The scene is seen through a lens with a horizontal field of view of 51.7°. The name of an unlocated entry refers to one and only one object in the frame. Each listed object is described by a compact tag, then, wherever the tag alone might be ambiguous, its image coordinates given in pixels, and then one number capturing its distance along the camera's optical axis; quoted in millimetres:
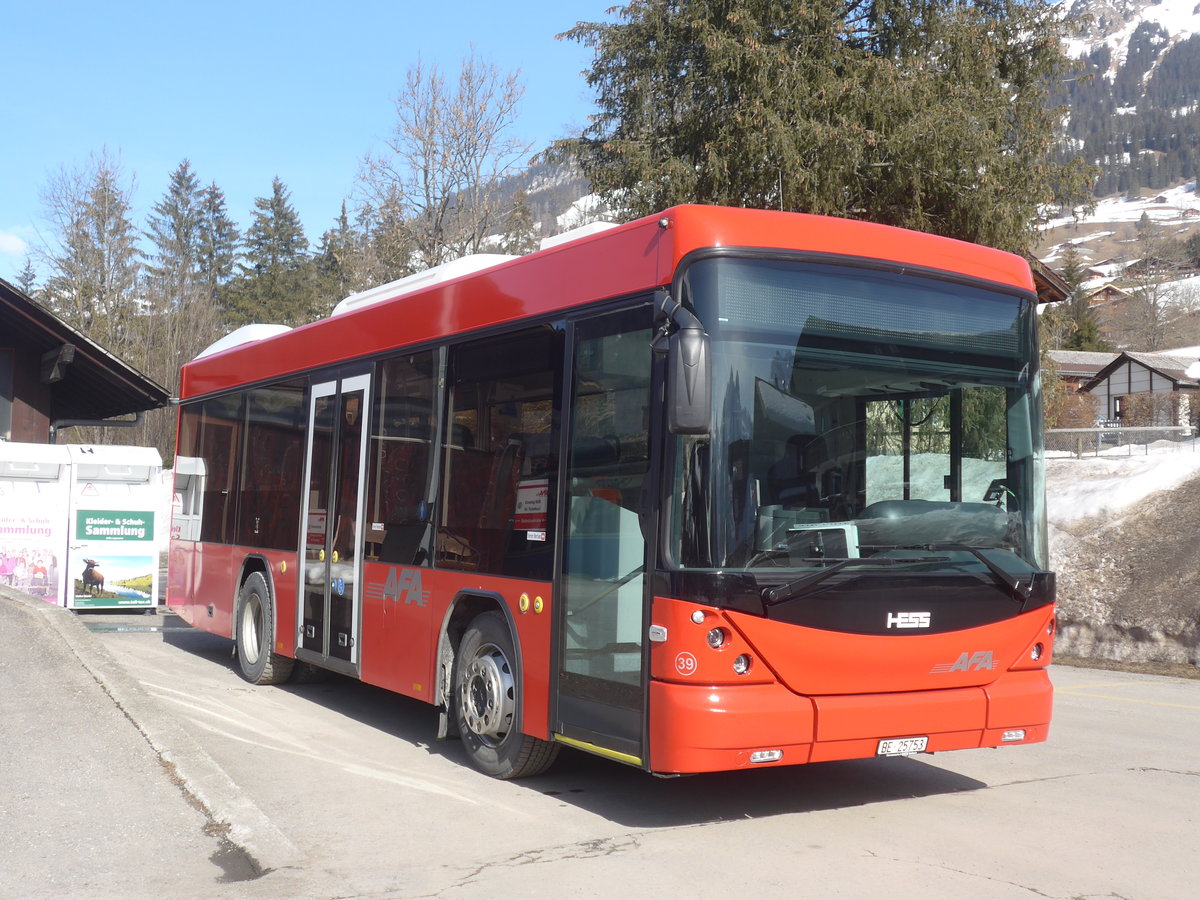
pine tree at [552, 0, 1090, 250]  23109
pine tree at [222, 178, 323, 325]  75000
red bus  5844
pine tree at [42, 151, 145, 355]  45969
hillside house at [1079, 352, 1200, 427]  80562
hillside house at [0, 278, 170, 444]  22266
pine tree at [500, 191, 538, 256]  32594
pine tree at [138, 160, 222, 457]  47500
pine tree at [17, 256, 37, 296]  72188
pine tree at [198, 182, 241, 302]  77938
